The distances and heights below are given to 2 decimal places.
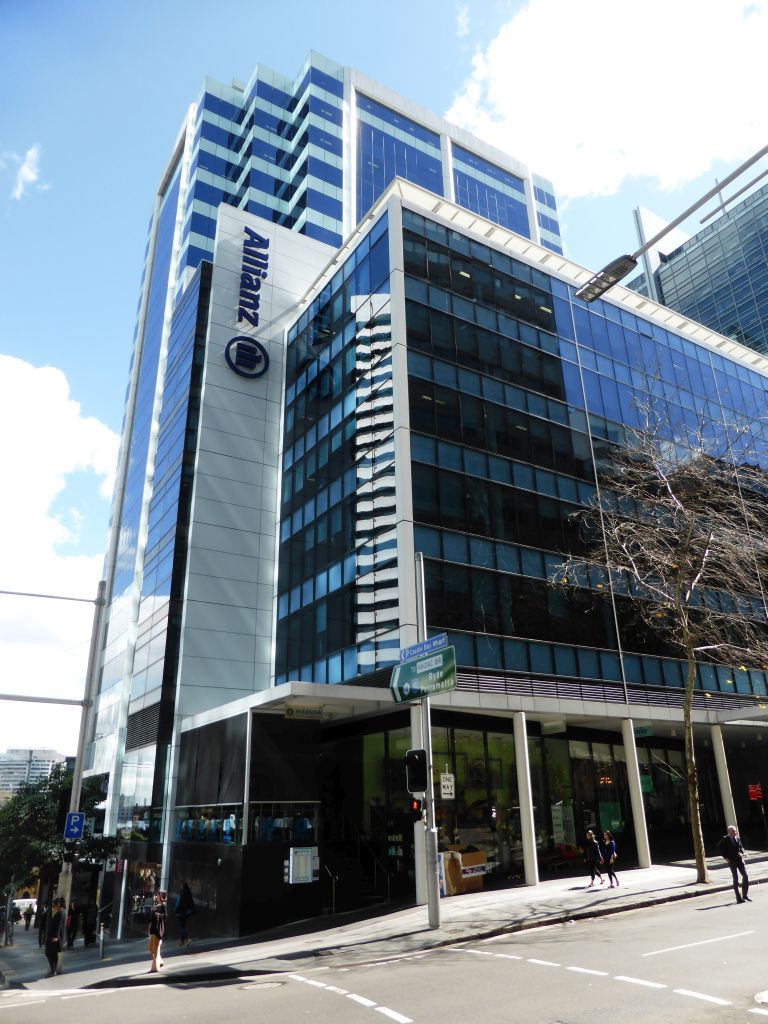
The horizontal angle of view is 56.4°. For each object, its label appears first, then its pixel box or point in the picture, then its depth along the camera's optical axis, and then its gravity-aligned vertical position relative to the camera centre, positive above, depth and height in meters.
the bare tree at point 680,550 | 24.16 +9.11
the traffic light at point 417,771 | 17.61 +0.64
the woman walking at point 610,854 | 21.77 -1.65
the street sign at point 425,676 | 16.62 +2.80
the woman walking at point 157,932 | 16.06 -2.73
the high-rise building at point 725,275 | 101.31 +73.73
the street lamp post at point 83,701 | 19.88 +2.81
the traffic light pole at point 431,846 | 17.02 -1.06
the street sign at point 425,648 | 17.38 +3.55
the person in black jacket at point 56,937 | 19.00 -3.33
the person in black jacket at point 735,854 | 17.50 -1.40
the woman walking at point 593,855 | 22.09 -1.69
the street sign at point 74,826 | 19.38 -0.54
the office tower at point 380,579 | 25.12 +9.05
